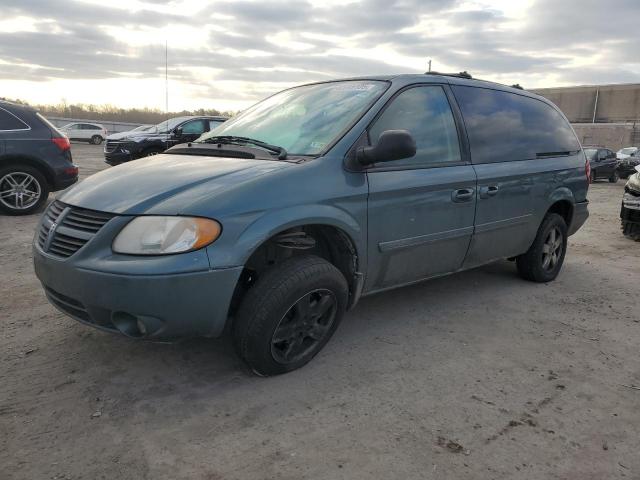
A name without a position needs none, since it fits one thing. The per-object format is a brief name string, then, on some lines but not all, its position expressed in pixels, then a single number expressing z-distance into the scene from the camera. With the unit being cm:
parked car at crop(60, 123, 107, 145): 3431
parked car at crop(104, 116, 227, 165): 1324
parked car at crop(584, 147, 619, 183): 1962
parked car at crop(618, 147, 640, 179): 2130
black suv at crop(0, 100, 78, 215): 722
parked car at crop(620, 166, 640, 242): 721
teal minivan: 251
